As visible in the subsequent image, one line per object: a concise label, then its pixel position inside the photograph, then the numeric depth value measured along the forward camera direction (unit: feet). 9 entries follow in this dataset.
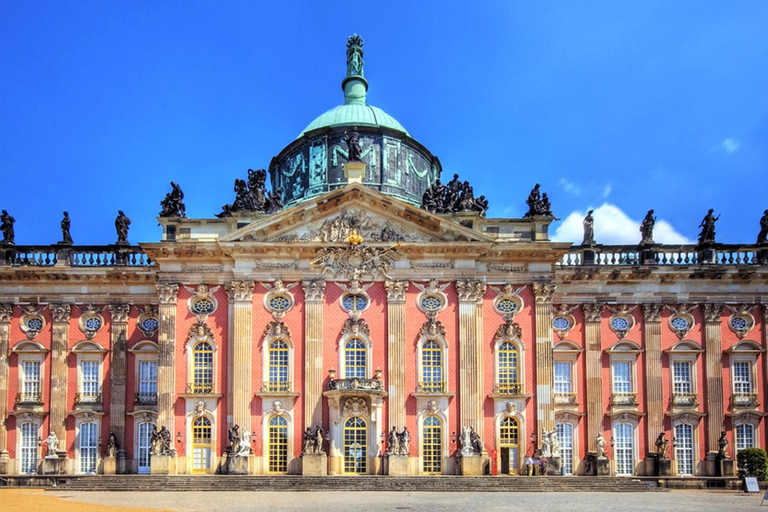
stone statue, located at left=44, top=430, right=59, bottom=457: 135.23
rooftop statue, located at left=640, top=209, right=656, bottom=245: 144.05
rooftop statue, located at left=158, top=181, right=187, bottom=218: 135.64
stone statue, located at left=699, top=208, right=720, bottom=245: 144.46
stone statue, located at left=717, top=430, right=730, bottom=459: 135.54
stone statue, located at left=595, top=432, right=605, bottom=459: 132.36
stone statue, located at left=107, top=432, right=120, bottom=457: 134.10
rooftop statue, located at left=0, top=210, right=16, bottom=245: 143.23
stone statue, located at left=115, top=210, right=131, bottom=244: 143.74
